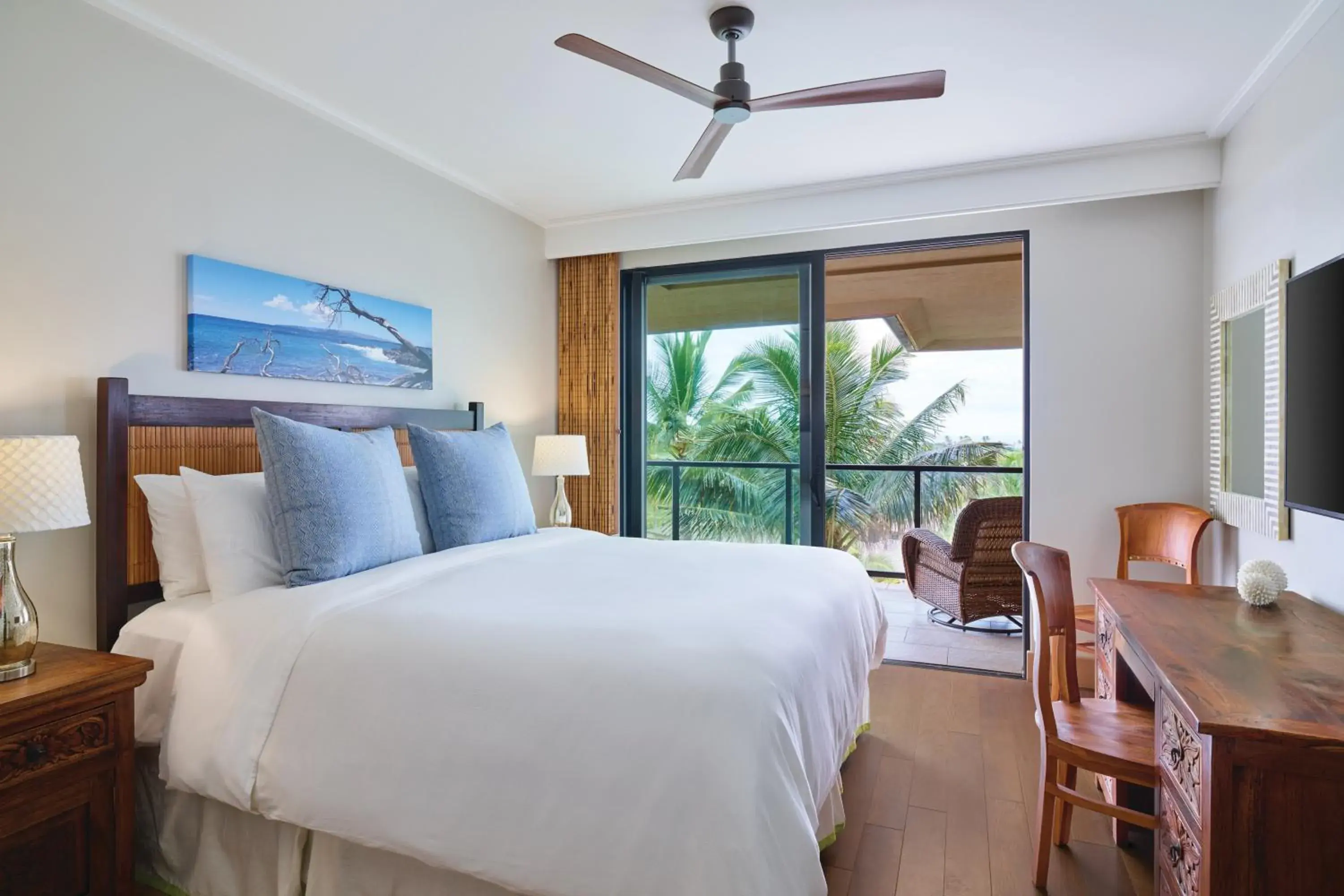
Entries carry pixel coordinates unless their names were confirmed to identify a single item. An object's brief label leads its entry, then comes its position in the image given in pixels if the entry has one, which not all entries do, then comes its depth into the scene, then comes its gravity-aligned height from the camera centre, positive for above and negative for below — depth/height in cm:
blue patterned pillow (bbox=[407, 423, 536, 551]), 283 -20
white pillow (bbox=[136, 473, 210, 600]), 222 -32
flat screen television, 193 +13
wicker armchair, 433 -79
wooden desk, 127 -58
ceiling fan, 216 +109
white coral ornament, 213 -44
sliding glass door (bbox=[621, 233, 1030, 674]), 430 +11
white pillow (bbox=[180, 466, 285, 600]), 214 -29
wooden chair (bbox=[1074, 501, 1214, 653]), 317 -46
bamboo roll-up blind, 462 +41
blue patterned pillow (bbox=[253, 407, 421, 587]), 219 -19
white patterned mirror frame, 252 +13
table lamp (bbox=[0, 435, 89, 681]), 168 -16
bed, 140 -63
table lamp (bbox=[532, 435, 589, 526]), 413 -10
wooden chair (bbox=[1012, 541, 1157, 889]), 186 -82
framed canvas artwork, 255 +45
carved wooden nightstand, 158 -78
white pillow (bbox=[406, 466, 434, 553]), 285 -32
